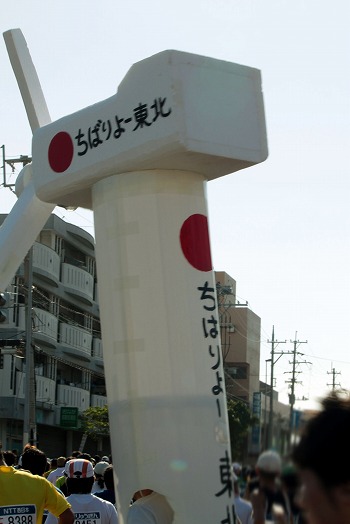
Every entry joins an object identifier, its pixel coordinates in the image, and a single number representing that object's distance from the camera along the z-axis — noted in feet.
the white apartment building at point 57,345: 118.11
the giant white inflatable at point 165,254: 18.65
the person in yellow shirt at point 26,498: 19.57
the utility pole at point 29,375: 92.17
